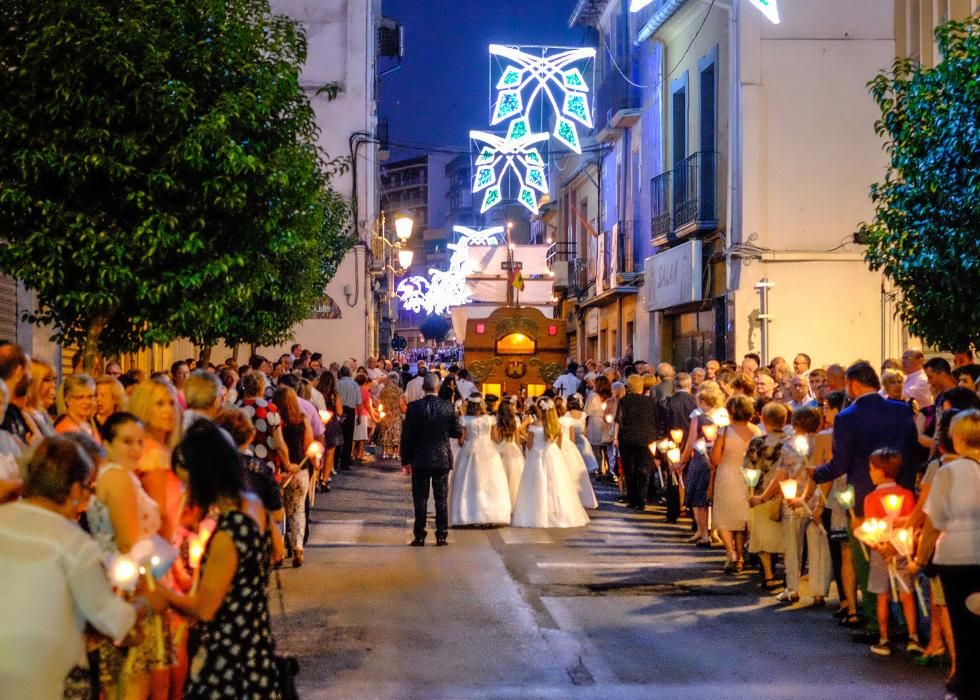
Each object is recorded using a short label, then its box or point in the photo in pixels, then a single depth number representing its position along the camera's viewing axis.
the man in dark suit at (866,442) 9.34
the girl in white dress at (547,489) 16.19
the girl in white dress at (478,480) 16.30
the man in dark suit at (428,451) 14.64
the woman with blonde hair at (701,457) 14.00
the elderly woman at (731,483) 12.47
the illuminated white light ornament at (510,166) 38.34
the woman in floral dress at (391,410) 26.03
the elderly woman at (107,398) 9.88
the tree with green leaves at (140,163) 13.69
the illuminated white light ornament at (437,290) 46.88
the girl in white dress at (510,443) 16.52
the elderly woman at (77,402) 8.52
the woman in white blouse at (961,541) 6.97
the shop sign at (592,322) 42.28
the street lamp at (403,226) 33.94
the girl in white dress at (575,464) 17.81
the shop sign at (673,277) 25.81
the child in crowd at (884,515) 8.71
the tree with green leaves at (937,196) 12.95
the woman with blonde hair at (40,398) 8.23
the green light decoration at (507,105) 34.22
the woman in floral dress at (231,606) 5.02
